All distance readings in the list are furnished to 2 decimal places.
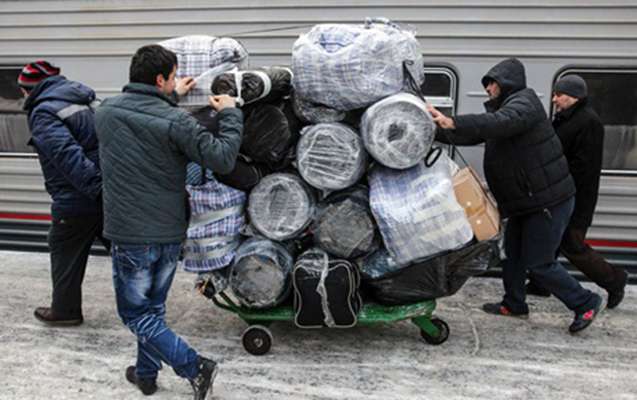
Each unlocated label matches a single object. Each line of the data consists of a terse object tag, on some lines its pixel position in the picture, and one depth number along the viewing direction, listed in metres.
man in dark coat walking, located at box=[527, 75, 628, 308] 4.34
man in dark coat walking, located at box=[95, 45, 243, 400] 3.08
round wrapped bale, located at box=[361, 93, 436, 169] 3.47
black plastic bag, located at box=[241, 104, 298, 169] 3.66
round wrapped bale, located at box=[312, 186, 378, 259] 3.65
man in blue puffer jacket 3.90
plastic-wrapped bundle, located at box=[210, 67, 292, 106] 3.46
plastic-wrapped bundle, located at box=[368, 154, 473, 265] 3.58
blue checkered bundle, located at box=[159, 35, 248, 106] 3.71
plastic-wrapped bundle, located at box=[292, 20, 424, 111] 3.50
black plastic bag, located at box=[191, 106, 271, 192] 3.59
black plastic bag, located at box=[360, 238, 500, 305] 3.71
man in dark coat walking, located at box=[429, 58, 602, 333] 3.88
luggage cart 3.84
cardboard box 3.74
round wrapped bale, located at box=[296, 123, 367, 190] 3.59
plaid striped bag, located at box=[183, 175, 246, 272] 3.67
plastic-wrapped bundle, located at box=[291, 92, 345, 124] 3.68
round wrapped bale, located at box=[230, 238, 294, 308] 3.69
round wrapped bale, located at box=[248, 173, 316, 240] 3.70
